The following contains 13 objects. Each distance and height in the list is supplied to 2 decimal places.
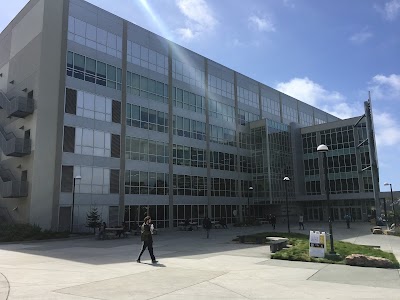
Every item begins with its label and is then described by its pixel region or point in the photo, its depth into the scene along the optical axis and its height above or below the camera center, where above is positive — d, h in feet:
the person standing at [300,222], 121.80 -4.70
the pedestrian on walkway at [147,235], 46.80 -3.09
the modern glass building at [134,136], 109.09 +27.57
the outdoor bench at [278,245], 54.70 -5.54
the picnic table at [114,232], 90.75 -5.28
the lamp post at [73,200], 101.86 +3.22
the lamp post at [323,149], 52.18 +8.42
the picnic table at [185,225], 125.25 -5.23
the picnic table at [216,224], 133.39 -5.50
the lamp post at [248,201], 160.75 +3.01
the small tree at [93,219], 103.54 -2.18
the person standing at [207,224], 88.63 -3.49
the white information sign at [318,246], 47.57 -4.96
